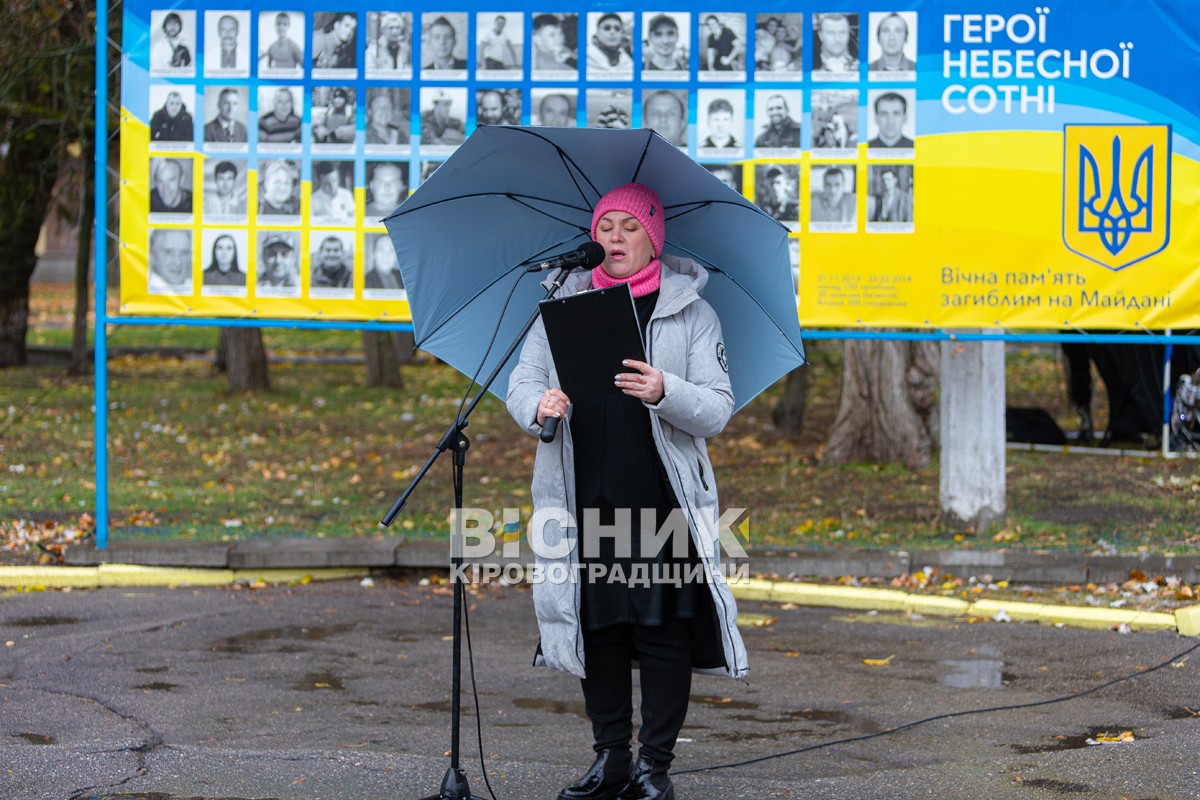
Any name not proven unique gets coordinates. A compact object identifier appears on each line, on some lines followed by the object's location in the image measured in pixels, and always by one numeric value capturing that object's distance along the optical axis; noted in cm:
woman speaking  993
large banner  1778
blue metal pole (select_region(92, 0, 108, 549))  1825
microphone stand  941
